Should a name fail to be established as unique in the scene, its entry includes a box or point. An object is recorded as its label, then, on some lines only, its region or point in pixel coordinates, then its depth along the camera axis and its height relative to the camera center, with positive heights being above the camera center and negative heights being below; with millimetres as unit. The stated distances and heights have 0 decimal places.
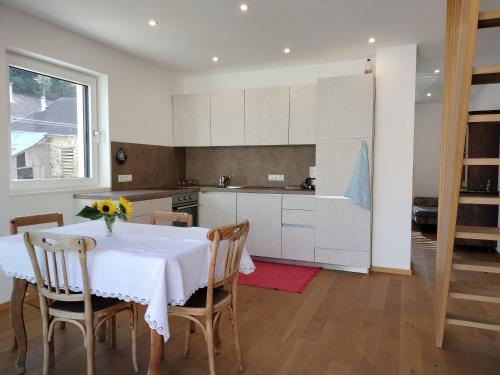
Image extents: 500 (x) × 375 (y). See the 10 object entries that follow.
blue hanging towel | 3975 -97
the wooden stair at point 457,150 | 1834 +139
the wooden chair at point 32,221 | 2391 -339
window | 3299 +440
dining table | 1726 -499
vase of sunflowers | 2144 -236
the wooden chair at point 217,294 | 1895 -689
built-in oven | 4389 -393
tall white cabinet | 4016 +108
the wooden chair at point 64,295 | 1769 -640
